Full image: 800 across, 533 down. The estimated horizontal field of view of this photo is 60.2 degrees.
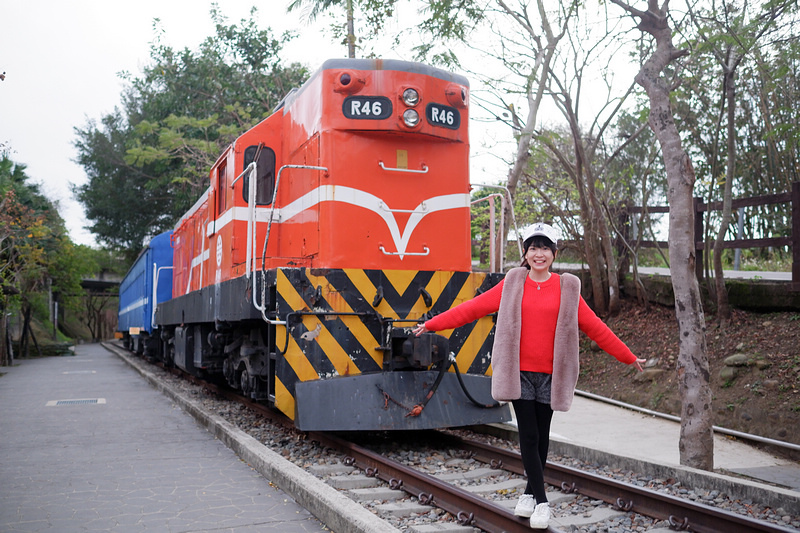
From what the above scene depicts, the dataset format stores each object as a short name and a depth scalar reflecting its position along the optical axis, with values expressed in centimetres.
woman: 372
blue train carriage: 1505
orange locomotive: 578
